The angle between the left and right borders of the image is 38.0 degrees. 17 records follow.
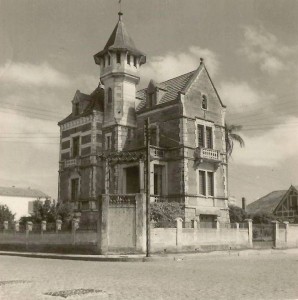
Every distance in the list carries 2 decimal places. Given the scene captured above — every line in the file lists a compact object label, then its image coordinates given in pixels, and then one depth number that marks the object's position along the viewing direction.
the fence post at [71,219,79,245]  26.64
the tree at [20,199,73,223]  33.16
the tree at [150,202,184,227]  26.44
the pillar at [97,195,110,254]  24.38
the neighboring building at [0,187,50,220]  71.19
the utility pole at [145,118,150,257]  22.98
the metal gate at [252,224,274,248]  31.51
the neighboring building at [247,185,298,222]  51.24
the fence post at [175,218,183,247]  25.88
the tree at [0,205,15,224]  49.77
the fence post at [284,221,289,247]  33.44
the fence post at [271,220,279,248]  32.12
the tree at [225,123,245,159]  44.12
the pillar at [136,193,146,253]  24.33
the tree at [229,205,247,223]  41.34
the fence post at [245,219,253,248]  30.71
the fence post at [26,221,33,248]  31.13
